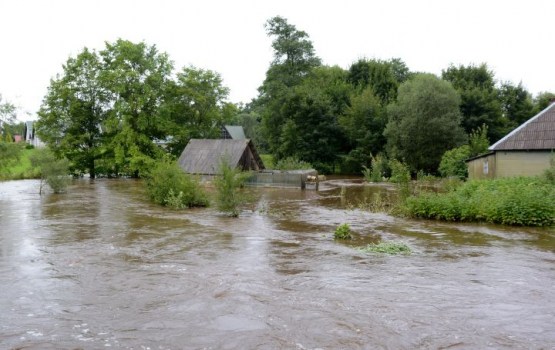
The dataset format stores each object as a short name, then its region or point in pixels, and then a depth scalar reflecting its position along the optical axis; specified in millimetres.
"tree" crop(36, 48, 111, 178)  38188
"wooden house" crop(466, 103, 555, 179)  23375
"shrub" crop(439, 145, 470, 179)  31891
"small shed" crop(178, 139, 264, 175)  32434
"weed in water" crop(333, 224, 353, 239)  12430
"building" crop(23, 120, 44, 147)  77281
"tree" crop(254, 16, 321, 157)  49875
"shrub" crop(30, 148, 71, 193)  24389
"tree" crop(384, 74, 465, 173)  37312
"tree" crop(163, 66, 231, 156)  40875
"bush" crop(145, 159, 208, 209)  19412
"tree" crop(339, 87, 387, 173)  44875
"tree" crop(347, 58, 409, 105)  49344
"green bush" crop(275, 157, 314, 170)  37938
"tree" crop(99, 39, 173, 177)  37281
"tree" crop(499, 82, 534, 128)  43688
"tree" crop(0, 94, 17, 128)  26656
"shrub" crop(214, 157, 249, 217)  16438
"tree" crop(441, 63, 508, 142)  41000
